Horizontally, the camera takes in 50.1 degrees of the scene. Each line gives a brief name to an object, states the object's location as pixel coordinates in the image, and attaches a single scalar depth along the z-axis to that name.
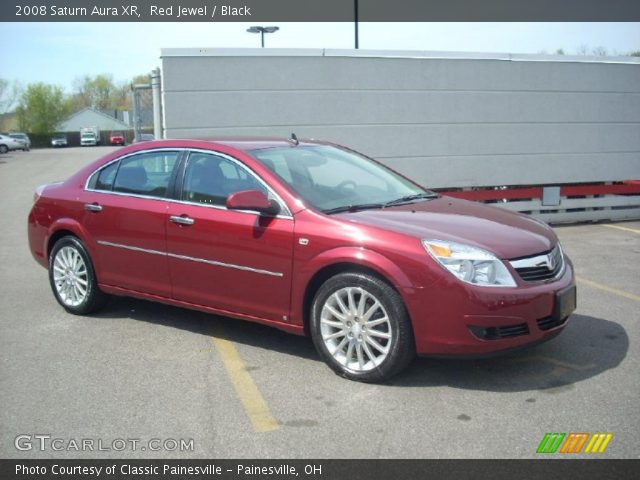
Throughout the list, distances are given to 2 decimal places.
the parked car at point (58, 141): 70.25
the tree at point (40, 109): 87.25
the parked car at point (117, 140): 64.25
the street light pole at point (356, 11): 15.77
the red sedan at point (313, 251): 4.13
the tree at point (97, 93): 108.00
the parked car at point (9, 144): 51.16
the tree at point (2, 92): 89.62
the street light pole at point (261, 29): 19.87
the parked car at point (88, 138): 69.12
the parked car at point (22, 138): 55.18
